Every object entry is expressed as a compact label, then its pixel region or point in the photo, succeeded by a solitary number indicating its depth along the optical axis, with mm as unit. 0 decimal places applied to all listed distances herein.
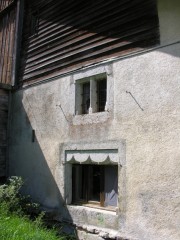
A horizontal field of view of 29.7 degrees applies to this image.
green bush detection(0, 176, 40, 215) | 7301
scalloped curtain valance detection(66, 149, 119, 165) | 6436
